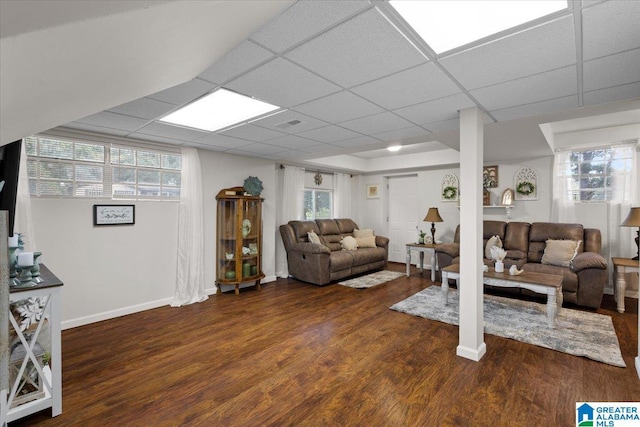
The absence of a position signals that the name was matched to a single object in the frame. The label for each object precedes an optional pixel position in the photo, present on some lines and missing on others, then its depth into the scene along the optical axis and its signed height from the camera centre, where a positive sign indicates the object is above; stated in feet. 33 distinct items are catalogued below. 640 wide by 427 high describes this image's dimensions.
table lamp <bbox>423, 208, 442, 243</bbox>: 19.00 -0.34
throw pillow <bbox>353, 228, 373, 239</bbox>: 21.54 -1.57
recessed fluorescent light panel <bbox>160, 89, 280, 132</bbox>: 8.04 +3.15
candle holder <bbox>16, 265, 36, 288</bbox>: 6.24 -1.39
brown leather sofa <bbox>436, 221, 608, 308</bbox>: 12.46 -2.15
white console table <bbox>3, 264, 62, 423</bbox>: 5.96 -3.07
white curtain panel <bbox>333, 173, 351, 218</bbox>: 23.48 +1.37
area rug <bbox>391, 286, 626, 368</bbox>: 9.07 -4.21
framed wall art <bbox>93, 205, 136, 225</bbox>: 11.50 -0.08
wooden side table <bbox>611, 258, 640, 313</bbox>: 12.39 -2.72
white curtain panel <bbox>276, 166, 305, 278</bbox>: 19.17 +0.61
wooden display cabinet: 15.33 -1.45
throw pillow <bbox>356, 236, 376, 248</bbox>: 20.88 -2.17
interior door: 23.25 -0.18
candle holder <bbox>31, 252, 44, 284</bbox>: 6.42 -1.38
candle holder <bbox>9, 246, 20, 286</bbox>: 6.16 -1.14
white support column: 8.55 -0.72
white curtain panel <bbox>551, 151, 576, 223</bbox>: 15.96 +1.25
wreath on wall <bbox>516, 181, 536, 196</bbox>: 17.35 +1.43
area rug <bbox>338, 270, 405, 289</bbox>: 16.89 -4.16
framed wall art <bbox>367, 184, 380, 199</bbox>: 24.94 +1.80
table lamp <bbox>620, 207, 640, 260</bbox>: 11.52 -0.30
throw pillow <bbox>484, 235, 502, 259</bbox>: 16.33 -1.81
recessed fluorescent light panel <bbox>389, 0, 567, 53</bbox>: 4.31 +3.08
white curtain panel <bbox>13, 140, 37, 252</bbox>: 9.52 +0.04
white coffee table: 10.54 -2.71
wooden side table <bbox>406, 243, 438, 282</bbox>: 17.72 -2.50
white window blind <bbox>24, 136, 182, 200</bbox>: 10.25 +1.68
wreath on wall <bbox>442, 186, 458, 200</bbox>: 20.53 +1.36
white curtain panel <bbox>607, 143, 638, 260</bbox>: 14.08 +0.63
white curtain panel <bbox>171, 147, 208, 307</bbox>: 13.80 -1.01
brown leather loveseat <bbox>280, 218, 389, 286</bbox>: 16.92 -2.65
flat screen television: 5.21 +0.75
